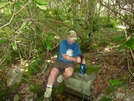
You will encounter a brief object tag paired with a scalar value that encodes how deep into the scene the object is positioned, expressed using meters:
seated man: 5.04
